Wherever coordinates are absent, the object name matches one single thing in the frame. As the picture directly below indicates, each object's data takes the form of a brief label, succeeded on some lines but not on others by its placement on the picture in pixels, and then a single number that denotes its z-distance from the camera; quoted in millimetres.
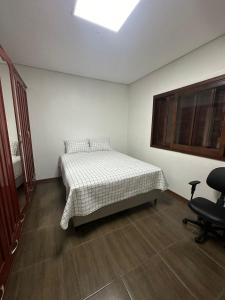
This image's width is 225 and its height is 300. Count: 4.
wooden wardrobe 1133
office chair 1395
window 1882
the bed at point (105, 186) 1523
